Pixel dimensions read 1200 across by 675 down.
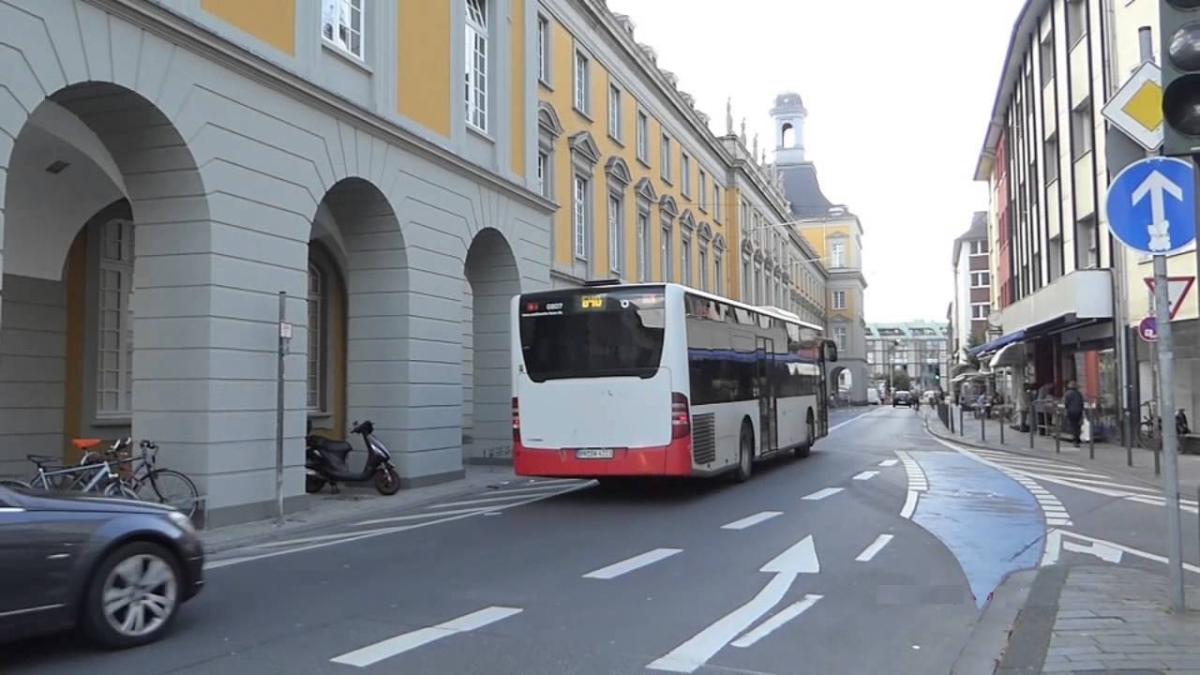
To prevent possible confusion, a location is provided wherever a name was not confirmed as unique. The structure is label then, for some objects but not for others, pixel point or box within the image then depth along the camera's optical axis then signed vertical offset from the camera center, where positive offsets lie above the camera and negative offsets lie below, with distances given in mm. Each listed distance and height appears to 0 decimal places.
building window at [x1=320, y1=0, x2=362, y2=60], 15148 +5819
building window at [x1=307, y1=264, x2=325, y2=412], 19734 +1067
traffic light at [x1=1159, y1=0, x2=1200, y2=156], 5344 +1686
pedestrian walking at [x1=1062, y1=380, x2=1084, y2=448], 26359 -630
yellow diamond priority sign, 6090 +1748
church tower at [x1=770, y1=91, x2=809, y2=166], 102188 +27602
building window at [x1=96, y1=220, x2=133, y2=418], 15555 +1099
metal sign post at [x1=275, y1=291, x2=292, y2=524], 12391 -201
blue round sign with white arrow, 6172 +1144
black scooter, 15453 -1120
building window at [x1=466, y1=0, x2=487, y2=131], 19734 +6729
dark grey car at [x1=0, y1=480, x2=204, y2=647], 5531 -1030
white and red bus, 13430 +108
